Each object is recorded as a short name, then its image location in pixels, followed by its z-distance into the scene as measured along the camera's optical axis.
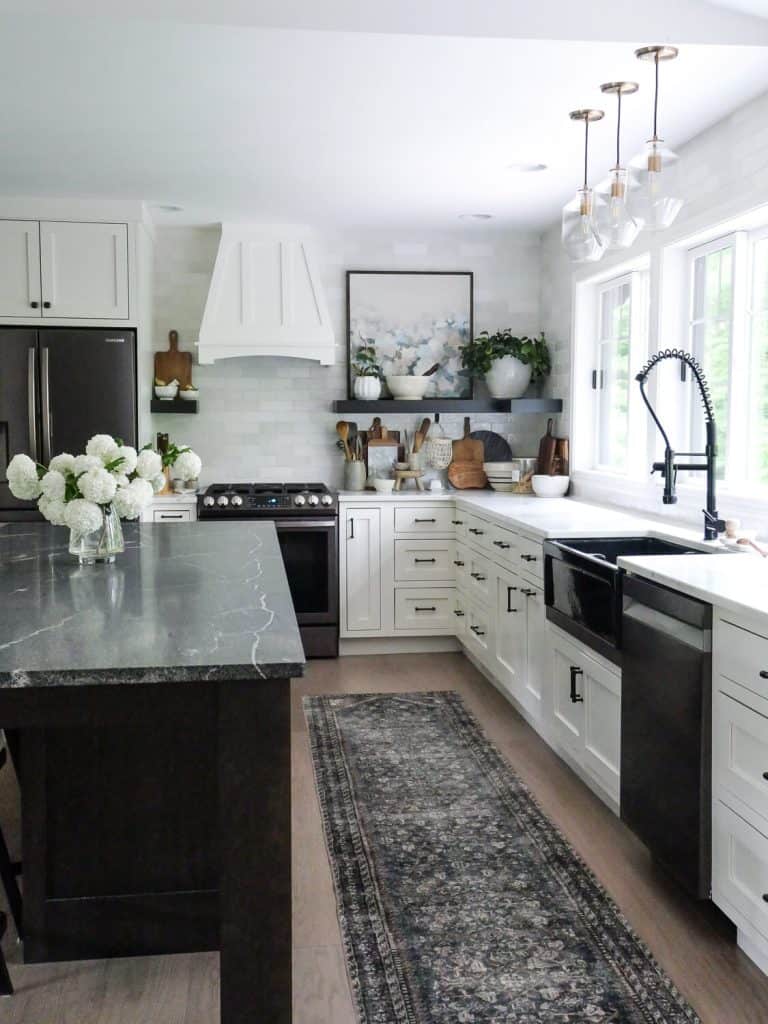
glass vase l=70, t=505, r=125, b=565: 2.93
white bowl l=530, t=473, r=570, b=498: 5.65
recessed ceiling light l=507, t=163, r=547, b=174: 4.64
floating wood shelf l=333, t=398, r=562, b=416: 5.88
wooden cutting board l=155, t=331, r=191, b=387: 6.05
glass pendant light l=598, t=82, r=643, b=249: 2.97
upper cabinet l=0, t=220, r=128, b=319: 5.48
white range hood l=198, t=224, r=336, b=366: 5.82
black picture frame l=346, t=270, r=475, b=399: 6.21
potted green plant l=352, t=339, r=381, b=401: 6.02
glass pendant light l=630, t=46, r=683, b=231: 2.84
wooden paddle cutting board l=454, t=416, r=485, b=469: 6.37
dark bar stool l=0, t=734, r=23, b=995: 2.30
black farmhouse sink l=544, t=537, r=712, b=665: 3.21
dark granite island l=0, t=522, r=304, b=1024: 1.70
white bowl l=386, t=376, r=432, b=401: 6.05
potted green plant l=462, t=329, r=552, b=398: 6.03
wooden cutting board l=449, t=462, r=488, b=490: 6.31
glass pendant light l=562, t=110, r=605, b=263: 3.11
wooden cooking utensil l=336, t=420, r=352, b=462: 6.18
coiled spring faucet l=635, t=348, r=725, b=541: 3.51
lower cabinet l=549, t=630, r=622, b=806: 3.24
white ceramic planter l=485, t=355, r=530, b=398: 6.03
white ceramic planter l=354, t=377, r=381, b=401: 6.02
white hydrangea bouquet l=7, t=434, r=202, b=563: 2.81
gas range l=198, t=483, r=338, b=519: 5.58
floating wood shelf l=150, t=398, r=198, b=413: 5.93
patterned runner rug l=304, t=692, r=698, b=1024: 2.31
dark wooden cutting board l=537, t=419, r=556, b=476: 5.86
